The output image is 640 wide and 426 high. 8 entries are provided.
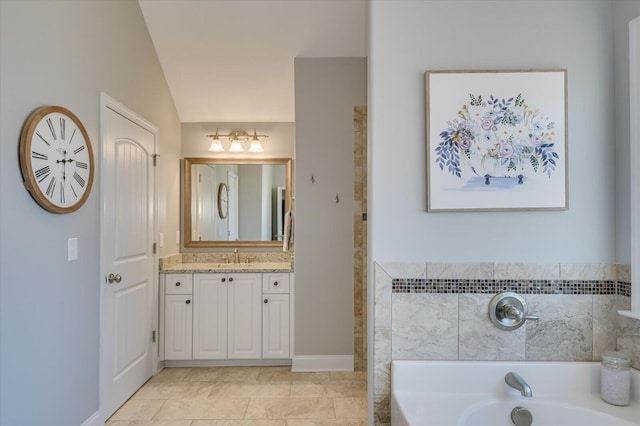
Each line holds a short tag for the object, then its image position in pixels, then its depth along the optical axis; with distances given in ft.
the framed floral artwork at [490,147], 5.61
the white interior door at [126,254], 8.38
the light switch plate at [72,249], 7.09
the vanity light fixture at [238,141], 12.89
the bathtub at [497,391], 5.14
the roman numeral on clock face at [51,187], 6.43
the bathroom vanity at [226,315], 11.22
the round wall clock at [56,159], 6.02
